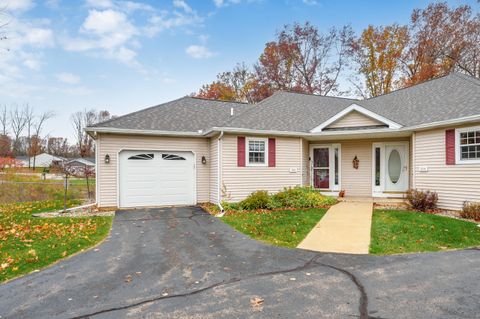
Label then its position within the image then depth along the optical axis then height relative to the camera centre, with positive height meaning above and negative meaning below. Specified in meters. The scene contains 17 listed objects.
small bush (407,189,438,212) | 9.72 -1.36
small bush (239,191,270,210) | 10.59 -1.51
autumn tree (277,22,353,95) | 27.05 +9.99
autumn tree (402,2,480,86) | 21.41 +9.06
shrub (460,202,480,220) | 8.23 -1.49
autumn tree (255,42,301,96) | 27.53 +8.91
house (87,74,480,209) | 10.14 +0.45
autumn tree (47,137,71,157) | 60.62 +3.73
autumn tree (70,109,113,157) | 53.38 +8.20
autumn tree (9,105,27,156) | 50.66 +7.57
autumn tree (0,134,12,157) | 36.19 +2.18
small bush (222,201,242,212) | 10.52 -1.65
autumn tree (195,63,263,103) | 28.69 +7.72
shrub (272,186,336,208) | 10.81 -1.44
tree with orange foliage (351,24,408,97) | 23.38 +8.90
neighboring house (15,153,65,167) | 63.40 +0.93
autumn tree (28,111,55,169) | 51.55 +6.60
